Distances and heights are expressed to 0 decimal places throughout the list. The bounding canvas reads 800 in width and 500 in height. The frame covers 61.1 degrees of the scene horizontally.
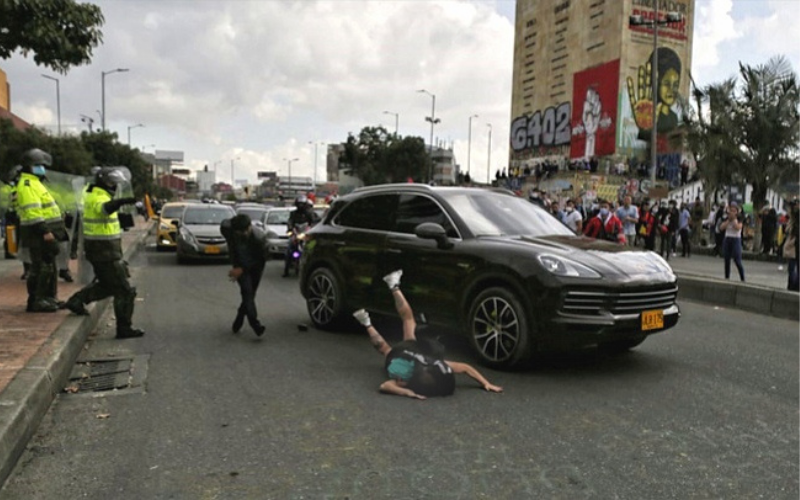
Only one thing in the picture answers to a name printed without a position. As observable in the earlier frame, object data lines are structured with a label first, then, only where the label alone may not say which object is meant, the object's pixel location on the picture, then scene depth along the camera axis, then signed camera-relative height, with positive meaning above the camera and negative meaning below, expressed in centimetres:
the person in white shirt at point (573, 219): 1788 +1
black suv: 561 -51
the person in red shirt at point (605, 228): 1444 -16
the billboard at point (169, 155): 17062 +1319
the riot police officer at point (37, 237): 774 -40
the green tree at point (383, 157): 7369 +637
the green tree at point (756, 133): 2388 +331
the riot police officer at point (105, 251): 716 -50
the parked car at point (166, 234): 1930 -79
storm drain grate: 549 -147
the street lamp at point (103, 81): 5031 +912
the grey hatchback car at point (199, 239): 1605 -76
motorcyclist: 1384 -10
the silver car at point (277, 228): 1639 -46
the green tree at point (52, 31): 806 +213
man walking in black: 739 -54
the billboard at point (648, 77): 4459 +978
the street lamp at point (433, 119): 5831 +826
